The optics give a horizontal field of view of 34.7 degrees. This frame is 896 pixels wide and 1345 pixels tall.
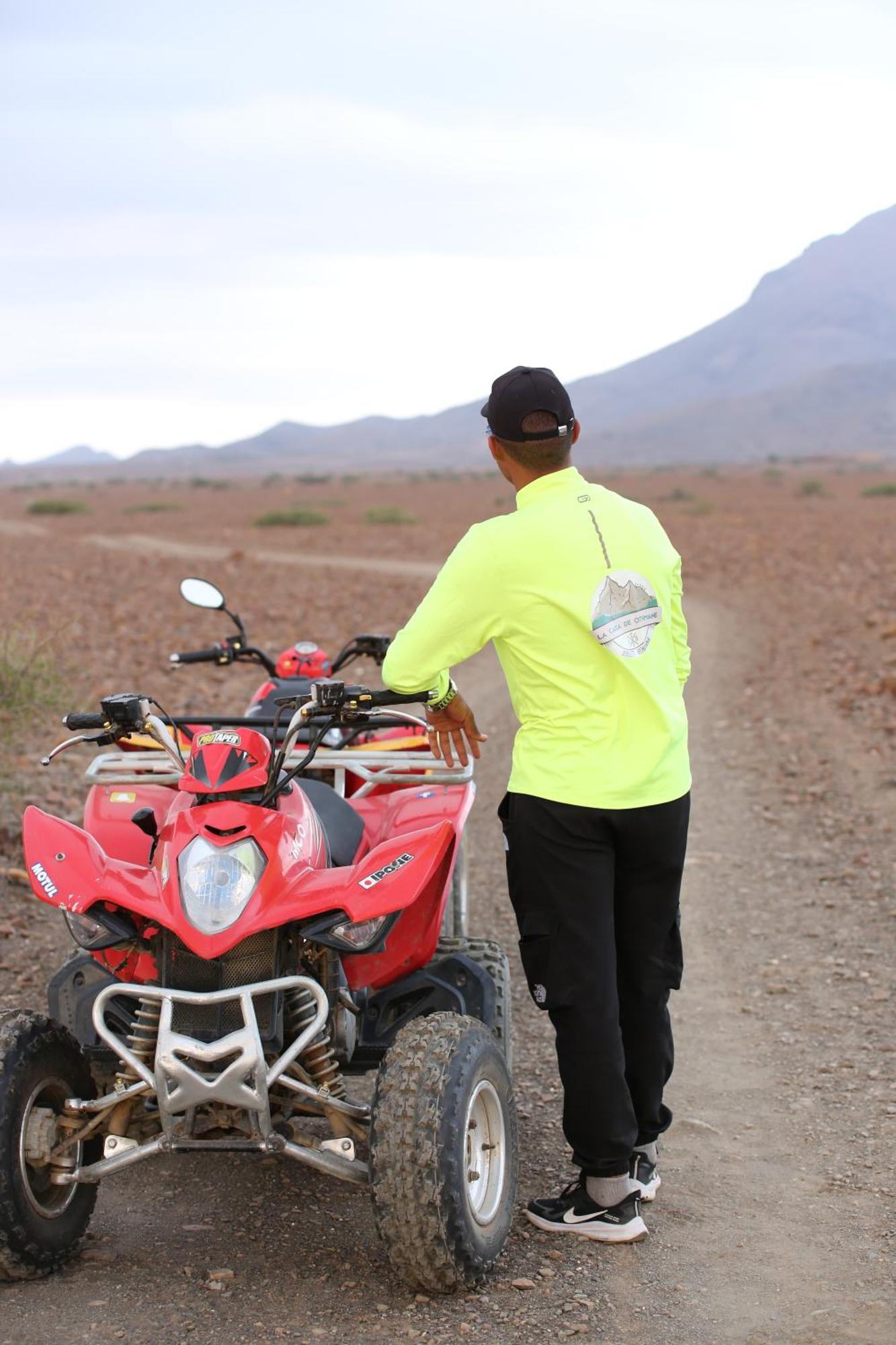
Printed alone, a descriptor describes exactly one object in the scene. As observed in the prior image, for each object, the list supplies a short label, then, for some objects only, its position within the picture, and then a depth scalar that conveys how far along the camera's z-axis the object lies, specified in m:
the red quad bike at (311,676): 5.32
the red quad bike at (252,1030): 3.36
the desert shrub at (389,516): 42.30
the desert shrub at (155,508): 56.47
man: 3.57
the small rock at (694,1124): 4.60
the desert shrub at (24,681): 8.38
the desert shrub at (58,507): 55.44
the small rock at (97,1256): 3.72
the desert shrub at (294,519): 42.44
